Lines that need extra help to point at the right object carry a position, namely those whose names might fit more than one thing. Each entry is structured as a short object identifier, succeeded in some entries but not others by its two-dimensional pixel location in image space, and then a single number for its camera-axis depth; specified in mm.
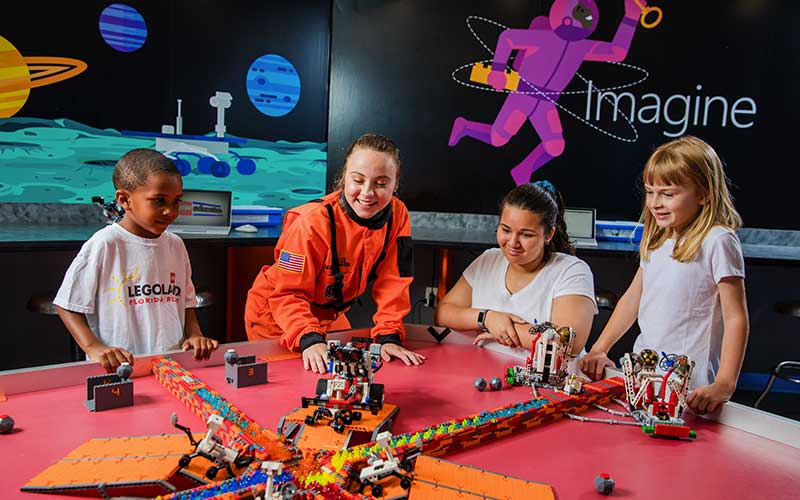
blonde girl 1690
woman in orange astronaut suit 1760
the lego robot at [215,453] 983
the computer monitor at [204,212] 3336
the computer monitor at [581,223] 3578
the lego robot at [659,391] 1243
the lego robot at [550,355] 1443
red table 1031
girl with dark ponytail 1890
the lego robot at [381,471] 961
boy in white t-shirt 1683
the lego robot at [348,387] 1219
